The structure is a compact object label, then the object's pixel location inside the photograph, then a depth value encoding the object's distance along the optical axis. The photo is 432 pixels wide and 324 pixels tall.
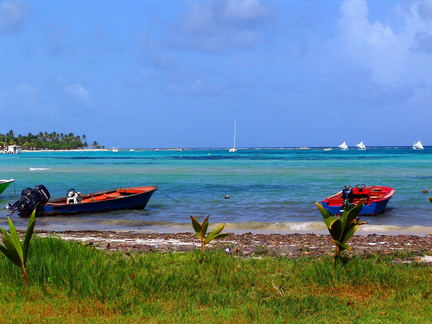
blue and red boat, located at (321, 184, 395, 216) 22.42
